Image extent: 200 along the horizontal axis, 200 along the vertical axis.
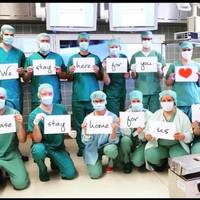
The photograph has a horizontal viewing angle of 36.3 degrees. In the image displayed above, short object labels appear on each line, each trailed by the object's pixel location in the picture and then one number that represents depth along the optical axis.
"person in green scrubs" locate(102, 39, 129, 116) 2.94
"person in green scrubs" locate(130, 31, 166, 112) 2.86
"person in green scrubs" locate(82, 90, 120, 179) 2.38
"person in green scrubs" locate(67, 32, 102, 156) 2.81
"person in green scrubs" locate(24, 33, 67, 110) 2.73
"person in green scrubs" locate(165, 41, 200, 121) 2.71
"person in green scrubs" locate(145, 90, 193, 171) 2.33
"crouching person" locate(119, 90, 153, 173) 2.45
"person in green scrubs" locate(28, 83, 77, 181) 2.32
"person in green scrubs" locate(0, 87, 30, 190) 2.25
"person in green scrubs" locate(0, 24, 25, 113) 2.71
